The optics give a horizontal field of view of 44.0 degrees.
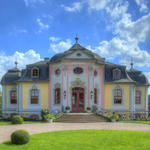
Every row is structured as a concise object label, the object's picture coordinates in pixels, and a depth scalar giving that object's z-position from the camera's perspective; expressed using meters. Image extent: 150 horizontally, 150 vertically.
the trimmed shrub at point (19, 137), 9.95
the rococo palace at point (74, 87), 25.08
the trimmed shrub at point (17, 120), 18.80
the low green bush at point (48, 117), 20.26
